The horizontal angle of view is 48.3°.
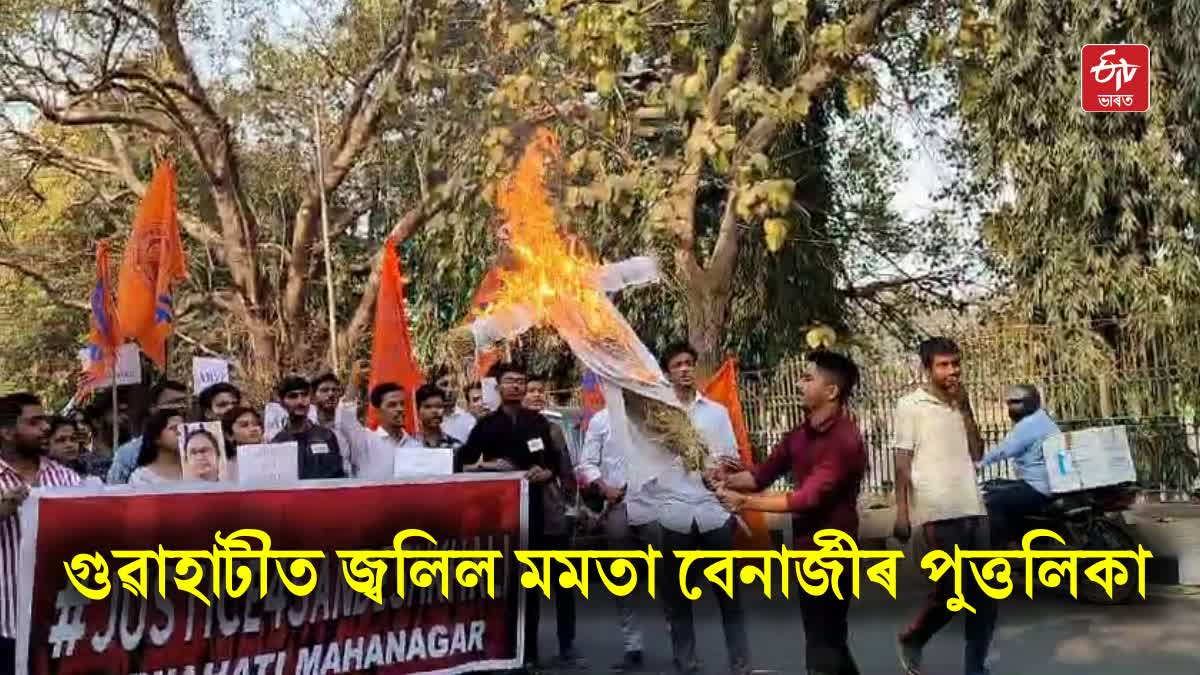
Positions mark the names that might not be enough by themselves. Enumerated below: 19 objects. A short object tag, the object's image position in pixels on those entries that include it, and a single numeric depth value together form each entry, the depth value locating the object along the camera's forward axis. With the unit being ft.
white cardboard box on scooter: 29.55
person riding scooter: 29.89
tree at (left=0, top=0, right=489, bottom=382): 56.44
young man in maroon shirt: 16.98
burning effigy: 21.81
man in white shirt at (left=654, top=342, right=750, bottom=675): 22.18
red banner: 15.37
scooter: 29.99
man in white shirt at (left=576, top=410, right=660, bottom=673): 23.75
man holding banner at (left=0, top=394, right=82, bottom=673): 15.47
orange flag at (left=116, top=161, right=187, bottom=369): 33.76
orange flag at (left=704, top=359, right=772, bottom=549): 34.81
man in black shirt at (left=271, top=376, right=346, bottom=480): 22.64
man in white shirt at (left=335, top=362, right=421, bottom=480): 23.35
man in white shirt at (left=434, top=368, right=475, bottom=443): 30.53
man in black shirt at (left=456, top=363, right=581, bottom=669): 22.93
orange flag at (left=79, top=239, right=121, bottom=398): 35.37
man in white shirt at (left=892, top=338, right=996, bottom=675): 20.27
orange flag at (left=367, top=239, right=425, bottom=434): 36.58
